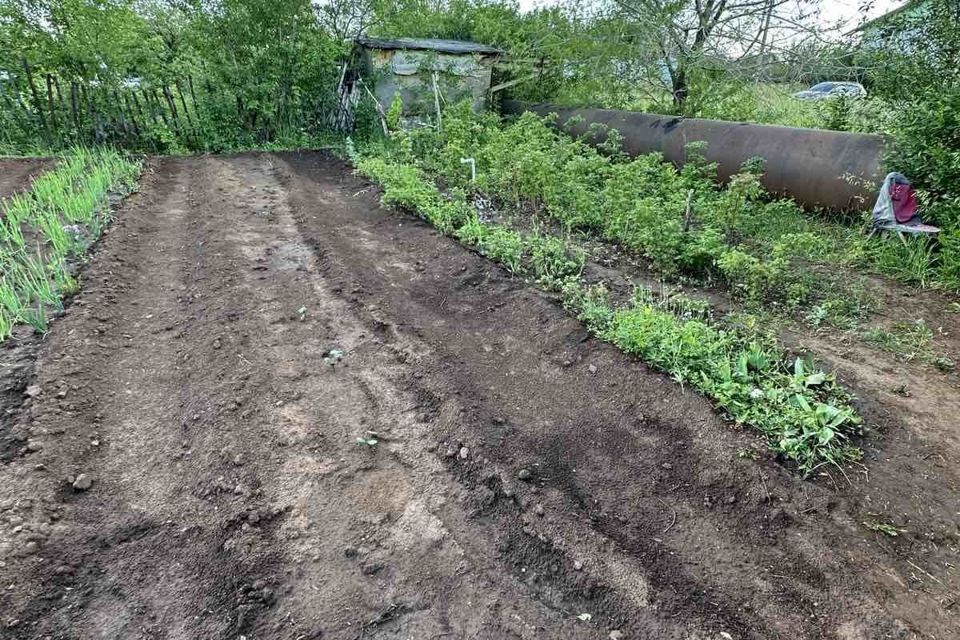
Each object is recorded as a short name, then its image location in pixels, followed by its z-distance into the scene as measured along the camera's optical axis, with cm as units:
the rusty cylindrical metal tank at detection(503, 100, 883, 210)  509
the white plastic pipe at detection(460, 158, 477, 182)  614
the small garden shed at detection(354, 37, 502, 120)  991
